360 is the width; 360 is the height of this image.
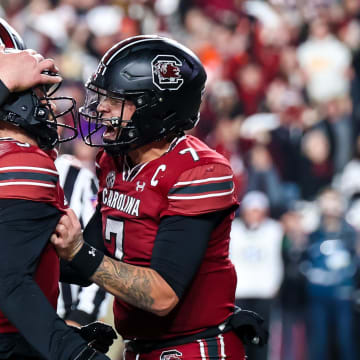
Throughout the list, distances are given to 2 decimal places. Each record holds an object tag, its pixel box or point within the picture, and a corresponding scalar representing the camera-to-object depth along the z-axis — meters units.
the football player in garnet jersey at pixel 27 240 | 15.57
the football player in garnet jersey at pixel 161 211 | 15.75
